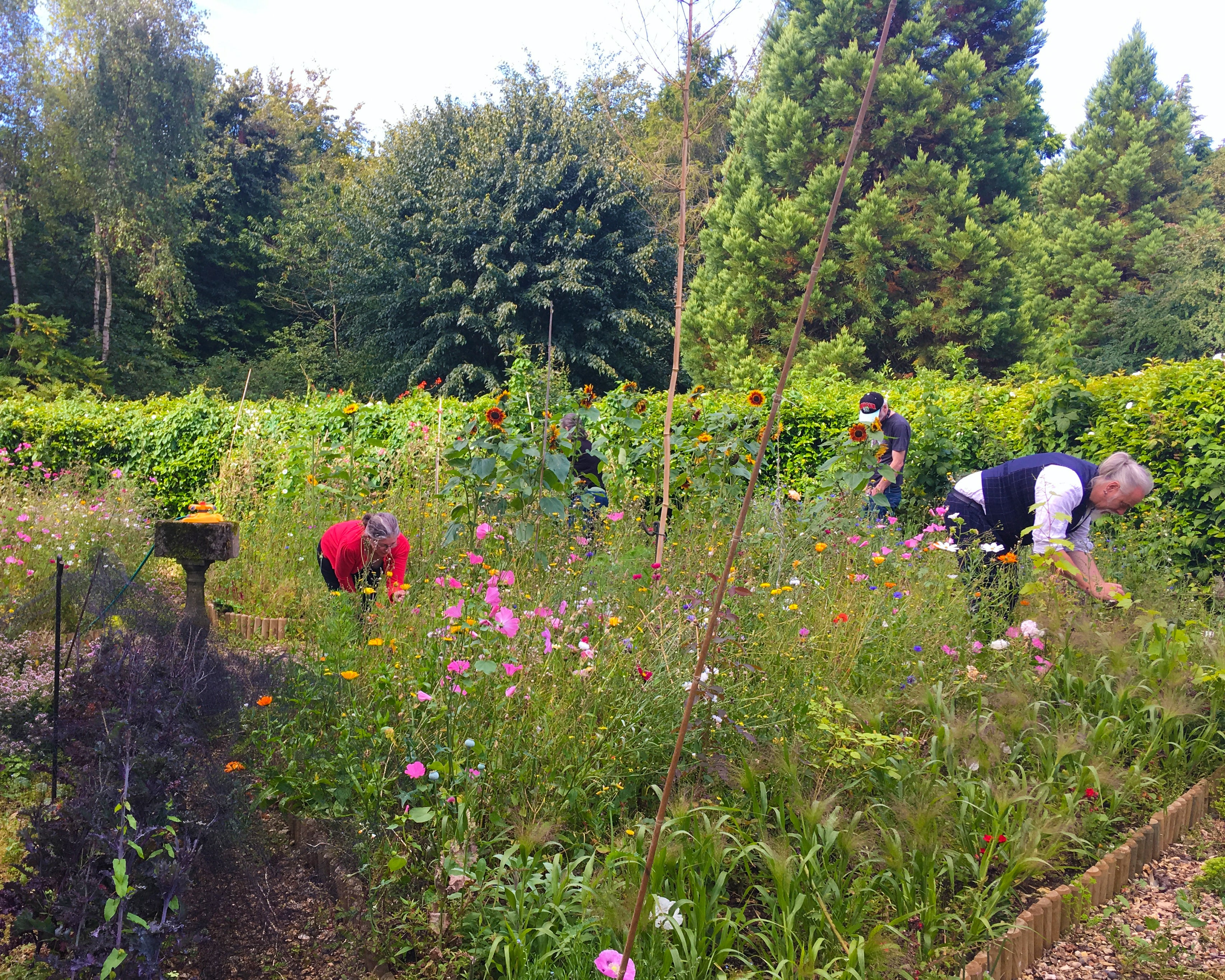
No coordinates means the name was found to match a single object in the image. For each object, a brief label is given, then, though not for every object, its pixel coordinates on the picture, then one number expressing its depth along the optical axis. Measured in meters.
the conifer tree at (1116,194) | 19.61
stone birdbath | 4.24
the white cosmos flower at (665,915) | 1.76
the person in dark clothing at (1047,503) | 3.54
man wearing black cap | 5.50
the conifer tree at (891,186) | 15.30
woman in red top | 3.81
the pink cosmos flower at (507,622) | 2.19
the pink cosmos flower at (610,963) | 1.36
